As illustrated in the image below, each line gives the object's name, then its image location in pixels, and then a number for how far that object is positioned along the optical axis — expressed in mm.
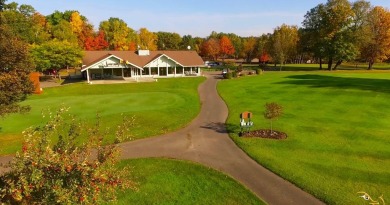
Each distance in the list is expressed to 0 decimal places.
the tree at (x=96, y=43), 91731
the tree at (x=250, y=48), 120500
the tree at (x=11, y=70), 20438
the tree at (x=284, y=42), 79175
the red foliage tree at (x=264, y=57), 106412
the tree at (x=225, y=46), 120625
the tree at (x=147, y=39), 111312
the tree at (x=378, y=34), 77250
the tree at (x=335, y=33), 74312
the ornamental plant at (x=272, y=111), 23344
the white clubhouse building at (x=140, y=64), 59094
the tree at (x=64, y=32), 81938
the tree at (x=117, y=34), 95938
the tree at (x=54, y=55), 56569
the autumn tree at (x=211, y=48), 119375
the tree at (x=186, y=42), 140875
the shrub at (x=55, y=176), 7648
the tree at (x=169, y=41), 137875
